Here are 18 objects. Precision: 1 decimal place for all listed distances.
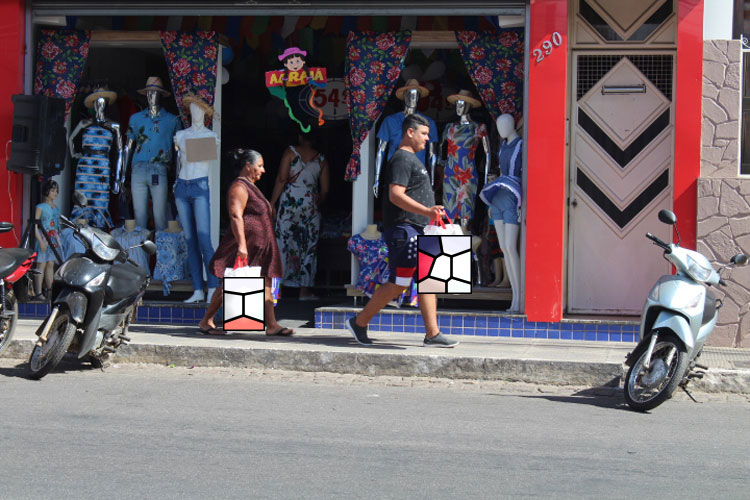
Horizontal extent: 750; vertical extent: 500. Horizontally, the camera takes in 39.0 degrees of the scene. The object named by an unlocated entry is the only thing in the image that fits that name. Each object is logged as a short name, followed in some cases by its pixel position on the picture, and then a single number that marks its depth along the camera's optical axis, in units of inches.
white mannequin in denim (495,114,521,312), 402.3
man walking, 346.0
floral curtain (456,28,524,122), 410.0
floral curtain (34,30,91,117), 441.1
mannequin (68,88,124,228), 453.1
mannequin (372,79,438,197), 427.8
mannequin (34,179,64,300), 436.5
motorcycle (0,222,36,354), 332.5
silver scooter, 276.5
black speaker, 422.0
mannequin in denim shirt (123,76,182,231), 451.5
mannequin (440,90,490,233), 424.8
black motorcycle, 308.2
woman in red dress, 368.5
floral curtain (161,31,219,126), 434.9
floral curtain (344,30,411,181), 420.8
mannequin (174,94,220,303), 426.3
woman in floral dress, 478.0
